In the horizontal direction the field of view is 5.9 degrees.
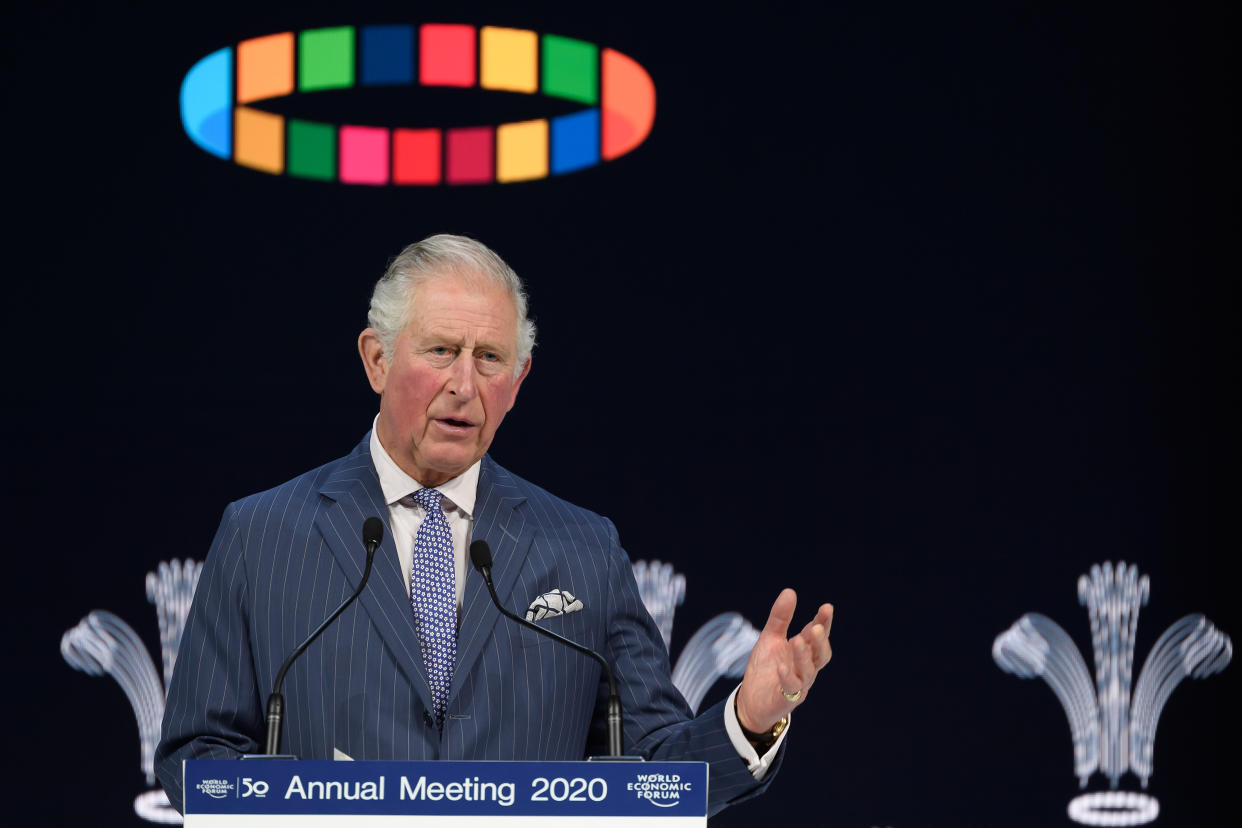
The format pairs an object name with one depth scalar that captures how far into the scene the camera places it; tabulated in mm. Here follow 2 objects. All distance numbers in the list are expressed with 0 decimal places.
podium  13612
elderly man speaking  13990
